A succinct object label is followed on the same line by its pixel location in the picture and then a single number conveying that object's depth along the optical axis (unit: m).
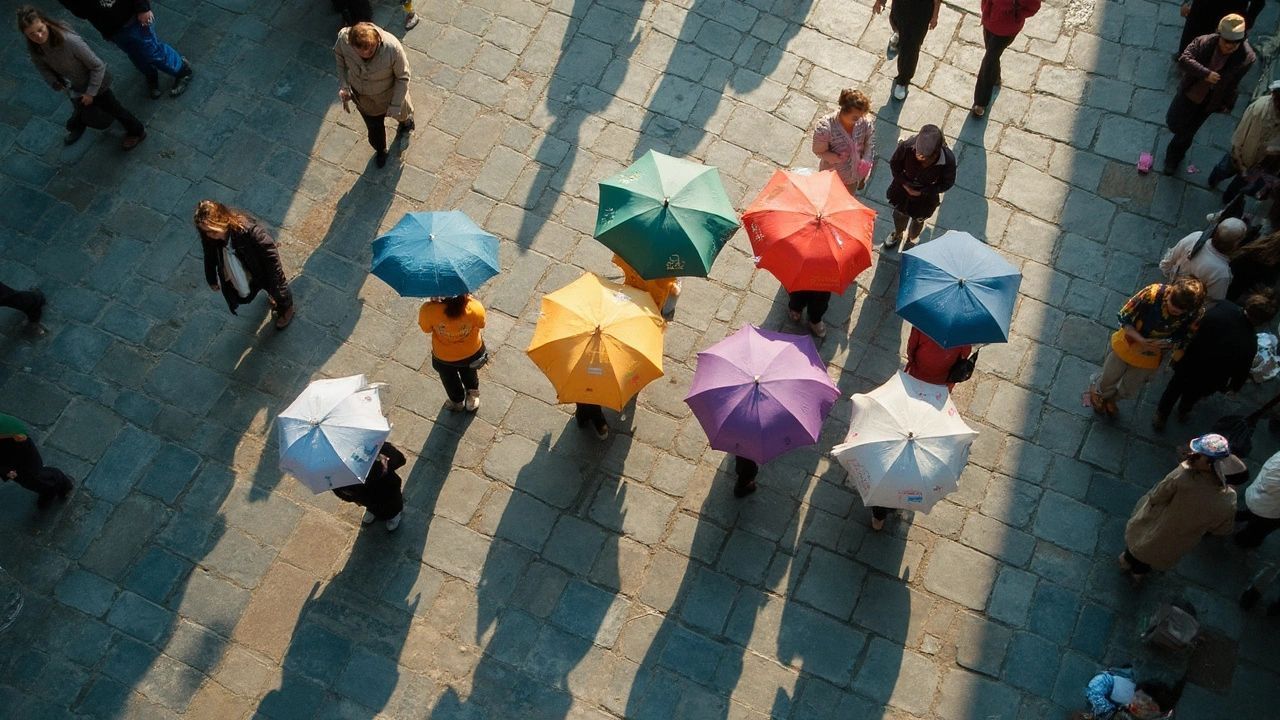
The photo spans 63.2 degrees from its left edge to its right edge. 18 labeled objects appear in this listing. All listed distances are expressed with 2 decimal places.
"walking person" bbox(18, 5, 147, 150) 9.11
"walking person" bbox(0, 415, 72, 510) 7.71
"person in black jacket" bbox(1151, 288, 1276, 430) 7.85
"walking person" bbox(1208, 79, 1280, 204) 8.81
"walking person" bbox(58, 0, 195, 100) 9.94
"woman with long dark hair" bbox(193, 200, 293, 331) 8.25
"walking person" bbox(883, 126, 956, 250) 8.35
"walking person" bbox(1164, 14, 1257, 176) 9.05
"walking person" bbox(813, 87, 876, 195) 8.49
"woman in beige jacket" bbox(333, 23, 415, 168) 8.96
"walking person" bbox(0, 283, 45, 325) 8.86
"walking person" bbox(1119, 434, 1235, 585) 7.12
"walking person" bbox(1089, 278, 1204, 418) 7.59
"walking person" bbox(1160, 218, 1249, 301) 8.02
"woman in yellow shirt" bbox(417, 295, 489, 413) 7.85
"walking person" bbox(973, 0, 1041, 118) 9.50
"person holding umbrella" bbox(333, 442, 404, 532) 7.58
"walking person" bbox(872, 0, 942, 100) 9.67
